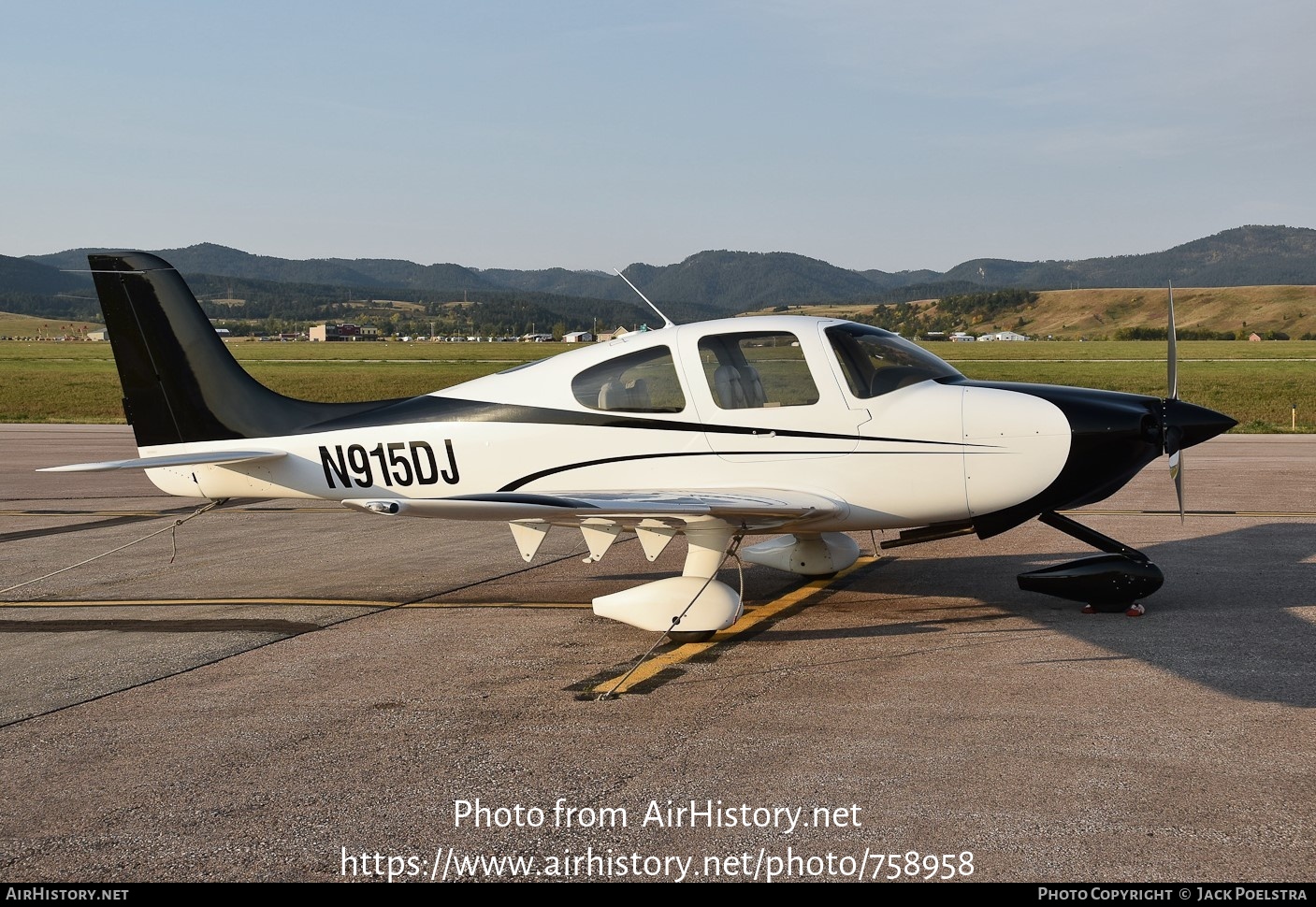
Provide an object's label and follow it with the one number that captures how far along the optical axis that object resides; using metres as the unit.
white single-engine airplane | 7.89
